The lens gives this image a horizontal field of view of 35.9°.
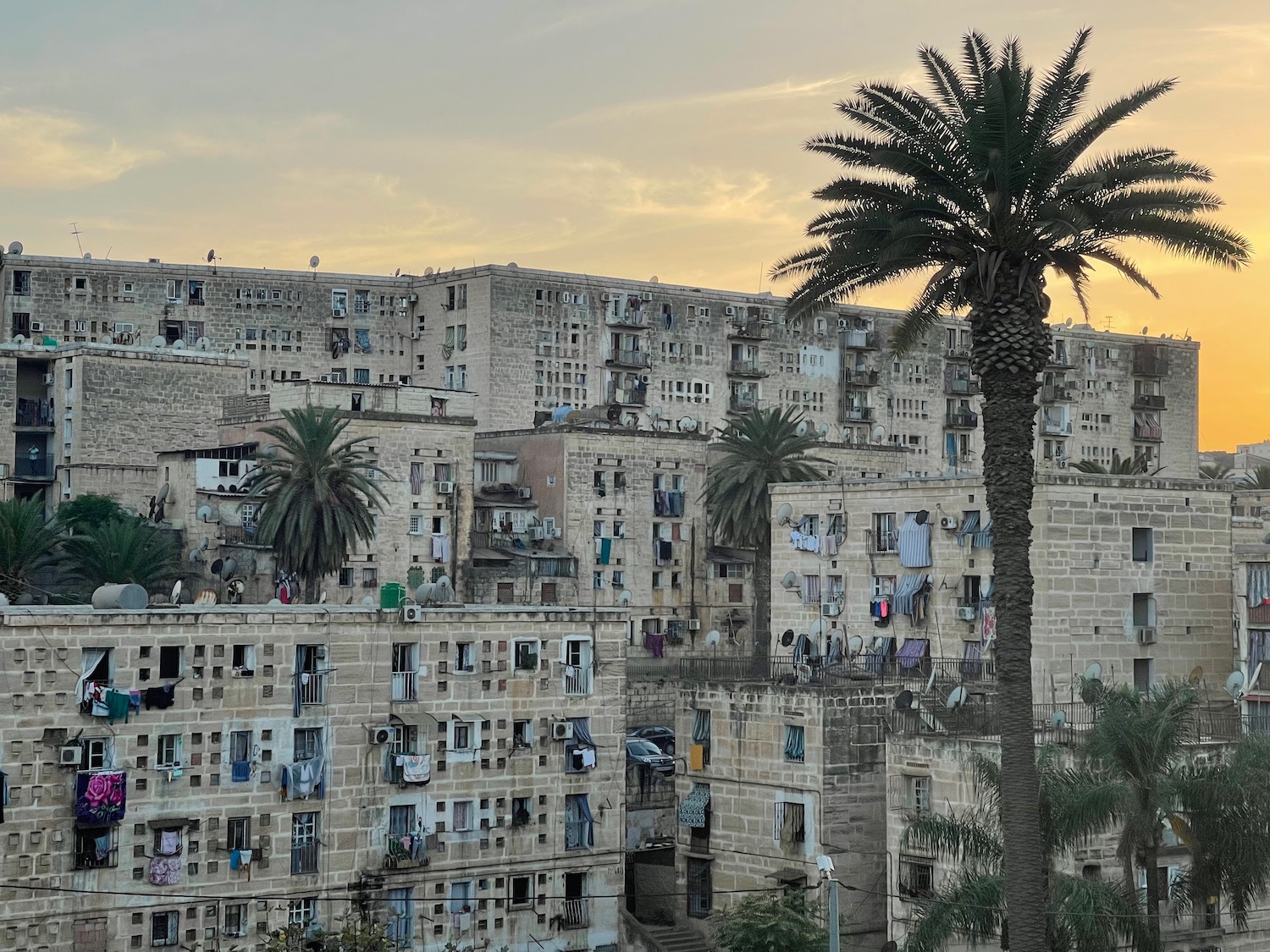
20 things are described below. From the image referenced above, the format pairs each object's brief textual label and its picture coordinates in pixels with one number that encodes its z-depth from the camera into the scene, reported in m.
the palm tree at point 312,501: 71.12
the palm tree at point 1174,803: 38.06
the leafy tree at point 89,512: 76.81
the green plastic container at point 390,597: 48.97
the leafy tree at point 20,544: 65.38
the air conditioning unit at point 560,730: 50.97
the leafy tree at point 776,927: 46.50
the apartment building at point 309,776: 43.25
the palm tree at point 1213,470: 132.75
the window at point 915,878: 46.44
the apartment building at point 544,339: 105.69
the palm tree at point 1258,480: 107.40
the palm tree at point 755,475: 81.81
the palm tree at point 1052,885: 37.19
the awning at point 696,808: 52.94
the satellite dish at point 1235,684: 53.50
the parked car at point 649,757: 59.97
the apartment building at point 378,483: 78.56
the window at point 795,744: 50.47
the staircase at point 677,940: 51.28
